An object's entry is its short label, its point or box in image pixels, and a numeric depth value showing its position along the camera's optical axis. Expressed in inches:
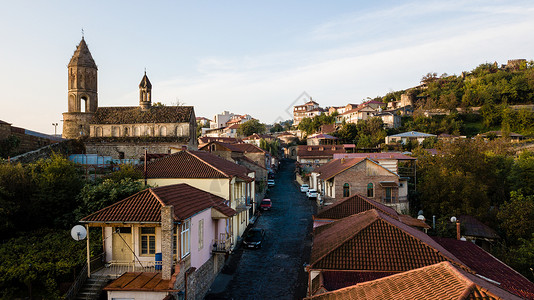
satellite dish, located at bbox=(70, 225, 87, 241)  485.1
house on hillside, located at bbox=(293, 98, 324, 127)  4264.5
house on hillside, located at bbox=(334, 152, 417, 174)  1236.3
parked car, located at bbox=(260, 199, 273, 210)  1240.8
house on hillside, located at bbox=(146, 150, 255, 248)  778.8
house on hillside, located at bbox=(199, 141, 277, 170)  1381.8
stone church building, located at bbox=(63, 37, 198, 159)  1488.7
